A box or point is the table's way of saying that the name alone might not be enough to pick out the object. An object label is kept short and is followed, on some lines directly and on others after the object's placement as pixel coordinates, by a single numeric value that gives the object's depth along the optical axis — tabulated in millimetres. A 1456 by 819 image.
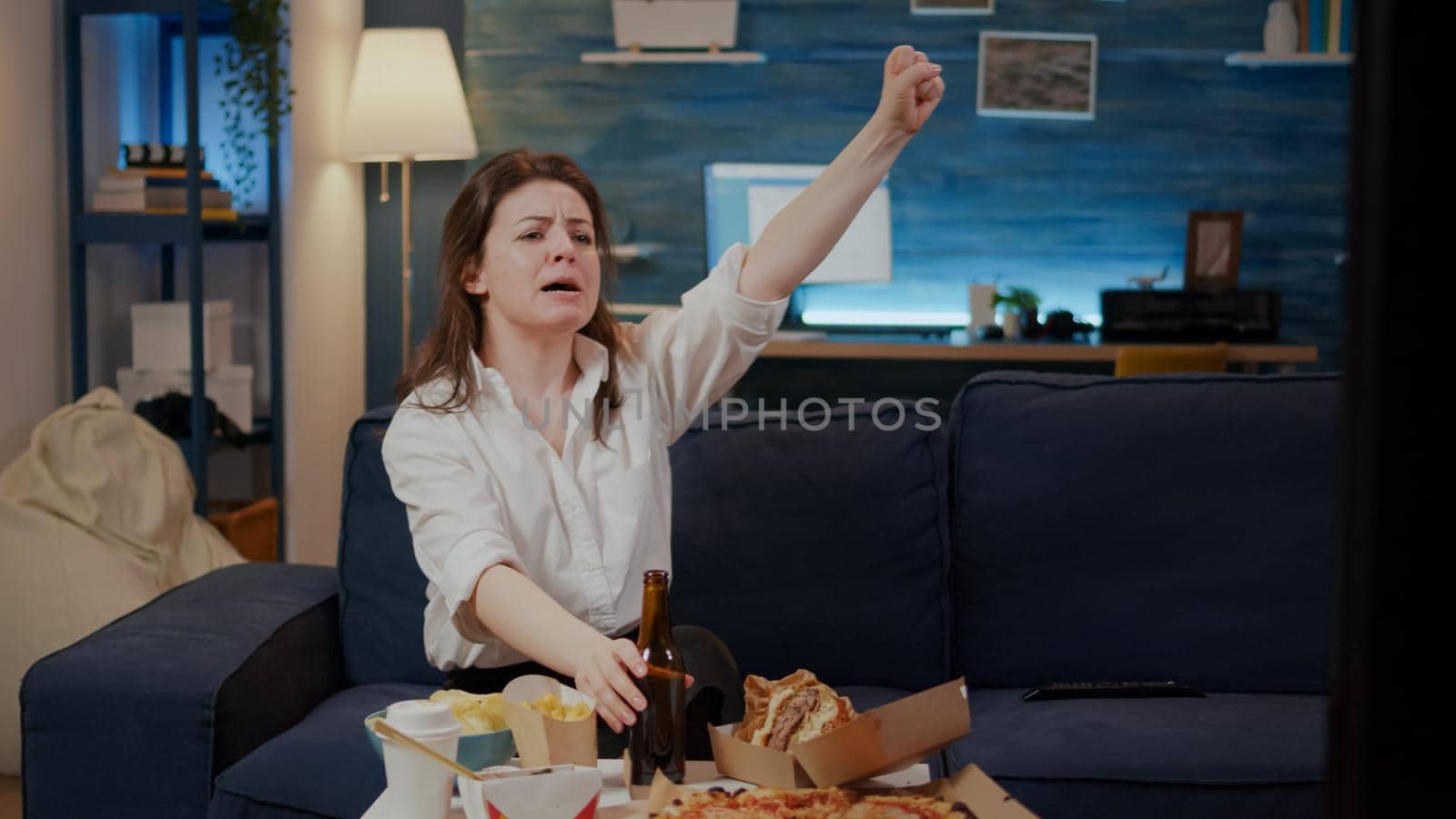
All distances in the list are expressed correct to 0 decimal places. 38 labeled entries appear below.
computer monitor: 4688
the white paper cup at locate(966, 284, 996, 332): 4613
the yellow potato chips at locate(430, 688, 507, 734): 1186
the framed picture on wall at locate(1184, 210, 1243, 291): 4664
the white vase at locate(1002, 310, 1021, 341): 4547
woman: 1586
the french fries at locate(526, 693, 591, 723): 1210
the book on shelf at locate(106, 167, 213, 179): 3664
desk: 4156
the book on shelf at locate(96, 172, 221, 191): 3633
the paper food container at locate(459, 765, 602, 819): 1051
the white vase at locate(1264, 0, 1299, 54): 4582
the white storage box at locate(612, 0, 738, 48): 4668
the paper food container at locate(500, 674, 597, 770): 1162
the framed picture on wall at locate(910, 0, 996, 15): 4719
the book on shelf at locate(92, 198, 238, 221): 3625
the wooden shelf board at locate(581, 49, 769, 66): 4707
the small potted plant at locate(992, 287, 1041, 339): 4477
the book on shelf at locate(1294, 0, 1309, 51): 4617
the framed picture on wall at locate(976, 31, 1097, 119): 4723
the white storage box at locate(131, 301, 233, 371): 3809
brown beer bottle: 1231
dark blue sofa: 2104
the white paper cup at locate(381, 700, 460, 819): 1103
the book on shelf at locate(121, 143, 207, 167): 3713
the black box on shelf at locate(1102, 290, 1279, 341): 4379
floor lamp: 4387
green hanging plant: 3910
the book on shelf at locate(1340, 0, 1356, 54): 4398
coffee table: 1170
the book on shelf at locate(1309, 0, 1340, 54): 4594
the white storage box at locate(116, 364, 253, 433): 3801
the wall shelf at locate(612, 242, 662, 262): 4766
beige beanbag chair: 2885
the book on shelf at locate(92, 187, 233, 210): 3627
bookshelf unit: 3576
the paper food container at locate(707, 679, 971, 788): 1159
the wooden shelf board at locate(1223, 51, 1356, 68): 4559
